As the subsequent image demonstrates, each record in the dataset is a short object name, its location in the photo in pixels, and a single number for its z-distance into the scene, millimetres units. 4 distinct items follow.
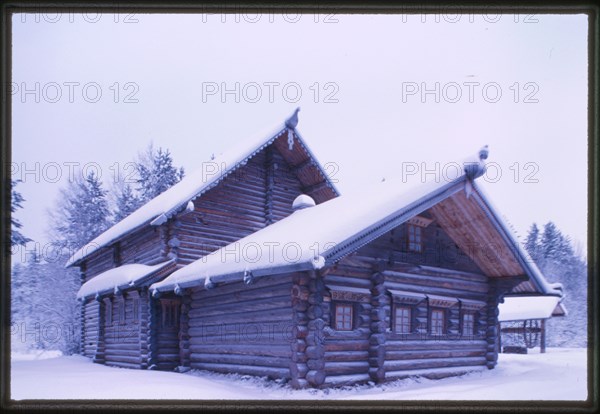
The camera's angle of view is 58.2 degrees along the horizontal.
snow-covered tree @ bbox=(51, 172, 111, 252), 34906
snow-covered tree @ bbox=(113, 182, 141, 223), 37219
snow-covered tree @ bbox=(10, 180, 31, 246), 21720
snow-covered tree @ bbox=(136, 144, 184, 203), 40312
